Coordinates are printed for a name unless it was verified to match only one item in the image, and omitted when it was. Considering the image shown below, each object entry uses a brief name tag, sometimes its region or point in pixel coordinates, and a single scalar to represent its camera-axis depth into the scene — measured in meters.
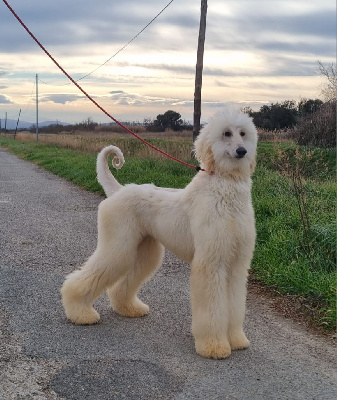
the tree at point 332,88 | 23.77
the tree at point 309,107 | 26.86
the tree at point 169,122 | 47.06
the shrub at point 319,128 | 23.77
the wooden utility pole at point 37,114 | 45.88
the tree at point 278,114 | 37.09
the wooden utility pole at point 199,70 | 15.56
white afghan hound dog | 4.14
